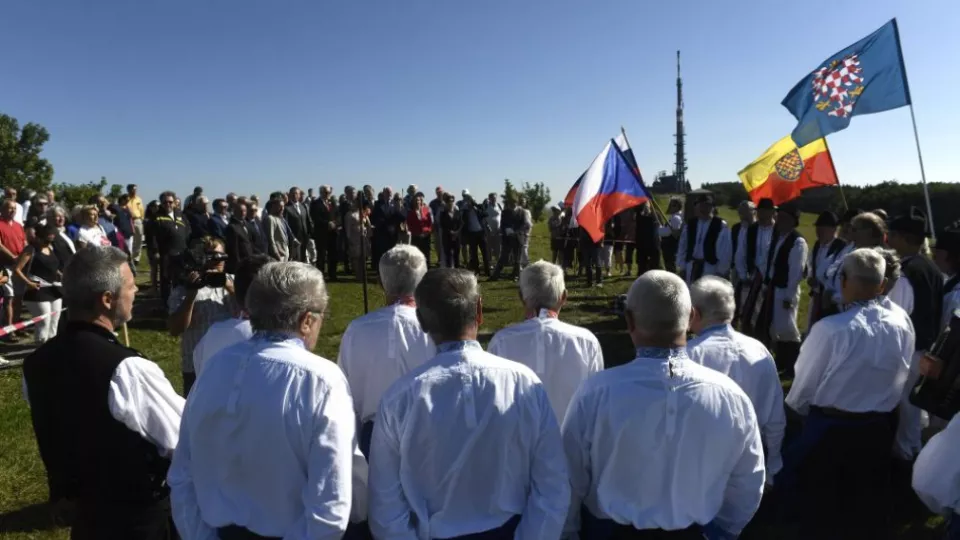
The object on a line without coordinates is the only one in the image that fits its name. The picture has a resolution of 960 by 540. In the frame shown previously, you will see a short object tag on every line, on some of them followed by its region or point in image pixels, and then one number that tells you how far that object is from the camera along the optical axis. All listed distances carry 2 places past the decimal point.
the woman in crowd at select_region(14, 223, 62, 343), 7.64
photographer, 4.08
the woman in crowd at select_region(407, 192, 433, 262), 14.03
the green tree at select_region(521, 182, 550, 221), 35.84
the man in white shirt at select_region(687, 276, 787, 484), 3.05
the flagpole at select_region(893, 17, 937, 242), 6.89
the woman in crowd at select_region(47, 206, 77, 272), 7.93
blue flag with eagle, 7.50
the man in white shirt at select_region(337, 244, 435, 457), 3.33
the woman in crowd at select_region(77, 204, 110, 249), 8.55
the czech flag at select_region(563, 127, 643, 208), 8.28
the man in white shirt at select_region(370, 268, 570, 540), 2.01
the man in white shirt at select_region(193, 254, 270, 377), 3.27
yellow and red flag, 8.47
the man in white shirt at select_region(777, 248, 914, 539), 3.41
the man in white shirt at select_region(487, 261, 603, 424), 3.14
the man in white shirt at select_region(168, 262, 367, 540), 1.94
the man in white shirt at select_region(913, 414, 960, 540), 2.23
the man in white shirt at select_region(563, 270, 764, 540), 2.04
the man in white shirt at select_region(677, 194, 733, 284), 8.67
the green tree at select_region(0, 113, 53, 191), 41.12
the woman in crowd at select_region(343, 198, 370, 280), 14.27
